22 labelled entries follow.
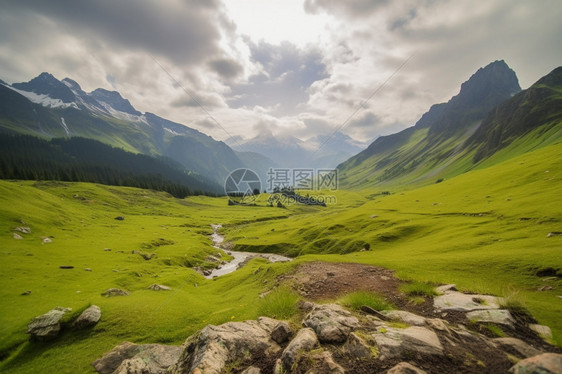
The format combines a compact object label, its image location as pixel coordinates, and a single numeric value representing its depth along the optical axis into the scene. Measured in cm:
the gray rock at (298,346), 698
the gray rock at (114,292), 2328
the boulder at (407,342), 667
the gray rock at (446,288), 1363
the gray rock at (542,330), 842
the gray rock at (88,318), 1633
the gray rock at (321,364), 625
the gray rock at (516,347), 686
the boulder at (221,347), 751
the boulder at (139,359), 994
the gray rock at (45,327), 1562
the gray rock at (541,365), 488
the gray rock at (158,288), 2646
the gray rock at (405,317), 872
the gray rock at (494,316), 882
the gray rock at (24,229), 4656
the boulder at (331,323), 776
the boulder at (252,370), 709
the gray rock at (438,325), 797
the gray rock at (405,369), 574
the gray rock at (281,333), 870
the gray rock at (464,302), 1045
